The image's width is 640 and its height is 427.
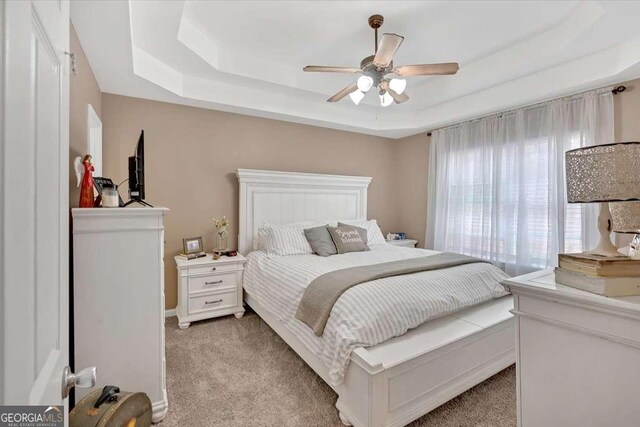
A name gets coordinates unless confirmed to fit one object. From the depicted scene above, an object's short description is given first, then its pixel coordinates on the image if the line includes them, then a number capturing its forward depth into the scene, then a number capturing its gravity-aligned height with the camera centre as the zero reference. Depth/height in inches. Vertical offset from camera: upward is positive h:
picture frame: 127.0 -14.3
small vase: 136.8 -13.3
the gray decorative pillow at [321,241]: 126.3 -12.2
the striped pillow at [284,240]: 126.5 -11.9
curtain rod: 107.9 +45.8
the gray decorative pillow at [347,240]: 130.5 -12.0
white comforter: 68.2 -23.5
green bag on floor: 46.9 -32.7
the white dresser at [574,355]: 32.5 -17.2
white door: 17.0 +0.6
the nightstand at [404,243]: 175.5 -17.5
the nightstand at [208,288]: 116.5 -30.9
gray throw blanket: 75.2 -19.0
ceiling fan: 86.2 +44.3
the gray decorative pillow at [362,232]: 142.0 -9.1
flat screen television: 79.3 +9.3
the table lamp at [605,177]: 33.6 +4.3
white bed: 62.6 -33.6
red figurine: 66.0 +5.4
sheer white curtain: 117.6 +14.4
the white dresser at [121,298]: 60.2 -18.3
